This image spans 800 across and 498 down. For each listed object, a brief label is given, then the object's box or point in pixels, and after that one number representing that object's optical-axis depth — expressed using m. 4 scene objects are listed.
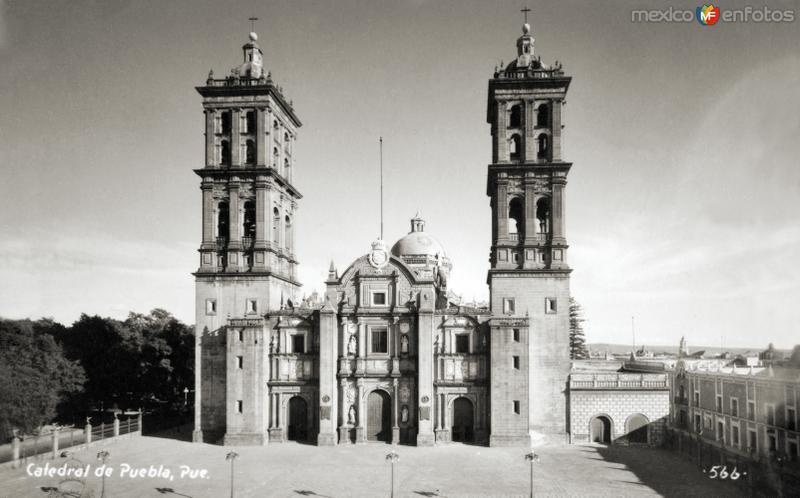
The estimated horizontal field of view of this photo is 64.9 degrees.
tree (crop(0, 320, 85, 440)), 42.91
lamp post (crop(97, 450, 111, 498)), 32.63
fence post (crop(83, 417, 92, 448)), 45.05
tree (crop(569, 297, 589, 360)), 86.94
